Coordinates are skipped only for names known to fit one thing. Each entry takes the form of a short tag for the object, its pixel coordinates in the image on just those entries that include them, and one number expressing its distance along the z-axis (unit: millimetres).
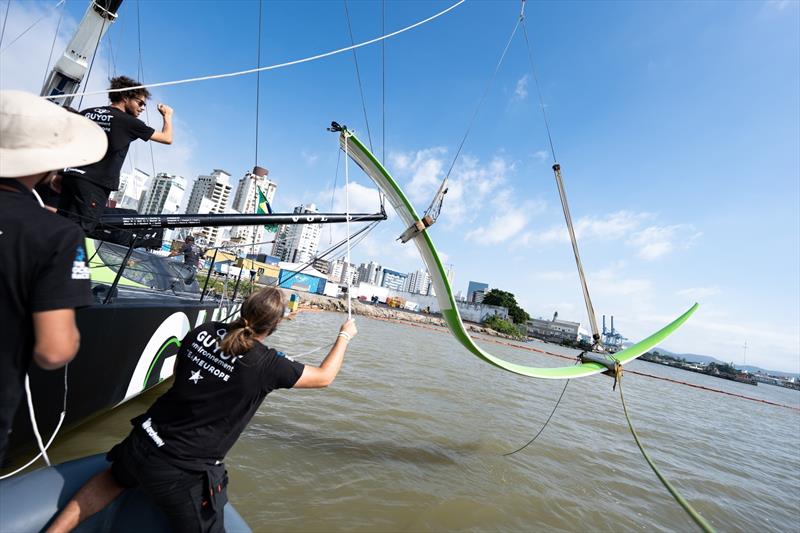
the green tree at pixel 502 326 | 67688
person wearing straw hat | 1121
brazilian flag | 5876
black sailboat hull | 2598
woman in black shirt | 1590
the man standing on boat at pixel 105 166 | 2891
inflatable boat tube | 1541
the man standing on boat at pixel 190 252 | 8622
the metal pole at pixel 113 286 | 3056
